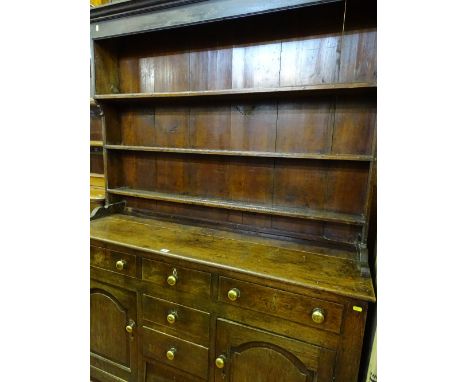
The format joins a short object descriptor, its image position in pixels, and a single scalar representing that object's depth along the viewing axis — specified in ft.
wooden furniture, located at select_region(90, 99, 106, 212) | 6.12
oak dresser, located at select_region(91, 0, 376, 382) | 3.46
